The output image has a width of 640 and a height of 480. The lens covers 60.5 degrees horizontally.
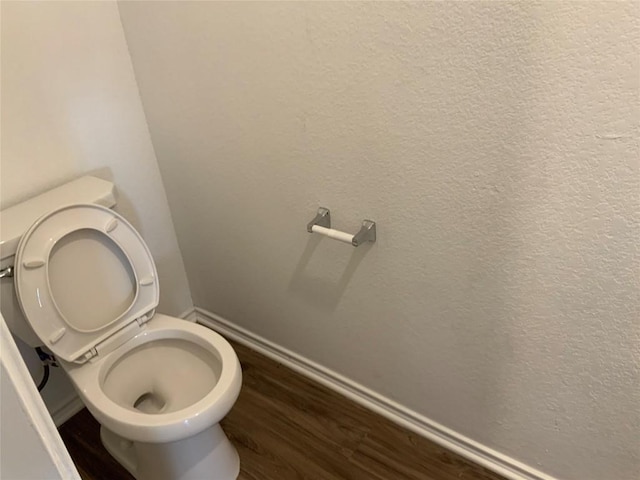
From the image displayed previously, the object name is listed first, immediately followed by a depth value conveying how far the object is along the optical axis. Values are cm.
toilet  135
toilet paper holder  140
